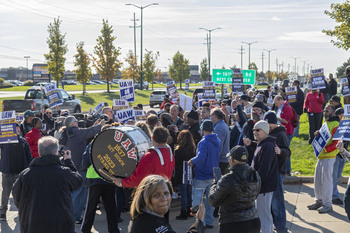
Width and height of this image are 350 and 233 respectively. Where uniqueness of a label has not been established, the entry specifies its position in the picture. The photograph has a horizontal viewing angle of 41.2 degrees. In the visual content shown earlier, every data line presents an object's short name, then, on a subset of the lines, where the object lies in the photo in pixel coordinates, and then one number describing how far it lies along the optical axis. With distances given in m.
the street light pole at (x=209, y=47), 68.07
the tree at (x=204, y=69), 87.88
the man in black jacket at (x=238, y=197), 5.18
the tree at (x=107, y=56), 54.47
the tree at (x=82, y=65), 54.06
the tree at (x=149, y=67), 70.06
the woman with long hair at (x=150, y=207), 3.59
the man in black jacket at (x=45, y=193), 5.23
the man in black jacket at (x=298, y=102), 15.96
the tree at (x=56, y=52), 49.16
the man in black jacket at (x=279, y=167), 7.32
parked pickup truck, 24.95
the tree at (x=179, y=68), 79.38
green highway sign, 22.06
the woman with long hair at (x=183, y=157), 8.41
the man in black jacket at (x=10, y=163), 8.74
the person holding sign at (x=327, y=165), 8.56
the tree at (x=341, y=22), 23.20
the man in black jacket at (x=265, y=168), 6.70
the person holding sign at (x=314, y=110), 15.83
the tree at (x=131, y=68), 65.44
